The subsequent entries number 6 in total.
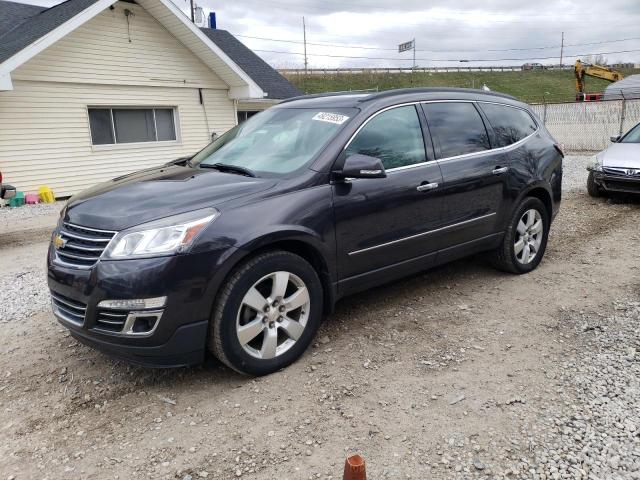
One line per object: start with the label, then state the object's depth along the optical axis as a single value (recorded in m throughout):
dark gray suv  2.88
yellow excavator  30.02
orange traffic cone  1.74
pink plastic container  11.62
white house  11.41
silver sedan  8.49
